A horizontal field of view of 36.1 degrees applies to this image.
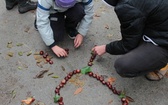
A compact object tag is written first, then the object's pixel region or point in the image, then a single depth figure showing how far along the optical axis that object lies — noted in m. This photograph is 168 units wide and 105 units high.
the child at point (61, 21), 2.07
